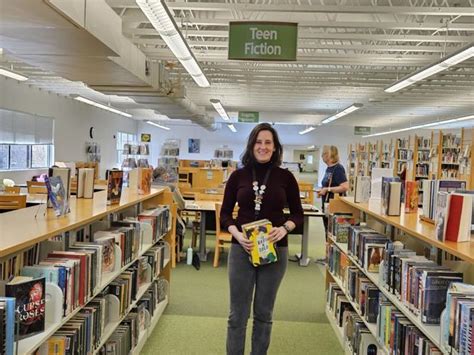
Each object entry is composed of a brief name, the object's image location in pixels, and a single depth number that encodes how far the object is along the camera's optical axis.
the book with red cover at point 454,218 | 2.31
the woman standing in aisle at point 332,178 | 6.49
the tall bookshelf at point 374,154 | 16.64
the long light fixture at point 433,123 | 14.65
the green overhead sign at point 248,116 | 18.22
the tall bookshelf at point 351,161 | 20.11
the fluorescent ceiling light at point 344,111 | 12.52
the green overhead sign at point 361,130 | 23.31
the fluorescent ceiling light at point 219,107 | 13.50
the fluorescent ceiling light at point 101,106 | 13.83
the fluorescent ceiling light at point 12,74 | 8.72
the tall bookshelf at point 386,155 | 15.49
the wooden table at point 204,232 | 6.97
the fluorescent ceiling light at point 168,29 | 4.48
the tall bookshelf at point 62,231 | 1.95
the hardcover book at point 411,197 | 3.65
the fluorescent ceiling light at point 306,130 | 21.92
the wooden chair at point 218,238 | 6.63
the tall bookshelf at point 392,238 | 2.19
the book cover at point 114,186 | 3.41
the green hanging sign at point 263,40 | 5.06
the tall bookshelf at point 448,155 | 10.83
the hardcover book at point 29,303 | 1.83
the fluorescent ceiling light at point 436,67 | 5.96
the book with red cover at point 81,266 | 2.43
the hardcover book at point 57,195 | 2.68
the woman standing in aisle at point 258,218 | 2.86
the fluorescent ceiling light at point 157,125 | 23.53
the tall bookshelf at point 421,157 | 12.59
